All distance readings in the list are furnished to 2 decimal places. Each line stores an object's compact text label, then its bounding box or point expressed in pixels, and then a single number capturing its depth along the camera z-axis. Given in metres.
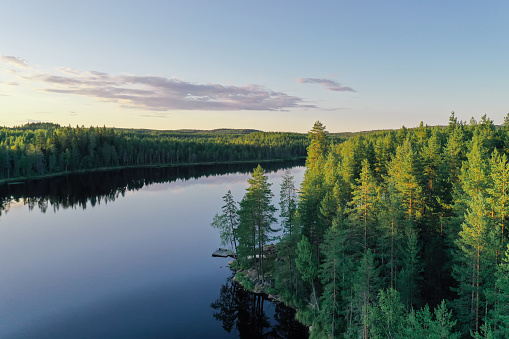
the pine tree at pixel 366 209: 32.35
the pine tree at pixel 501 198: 25.34
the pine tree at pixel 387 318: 22.17
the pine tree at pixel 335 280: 28.88
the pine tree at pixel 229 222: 47.53
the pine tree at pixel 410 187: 34.53
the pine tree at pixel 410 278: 27.39
